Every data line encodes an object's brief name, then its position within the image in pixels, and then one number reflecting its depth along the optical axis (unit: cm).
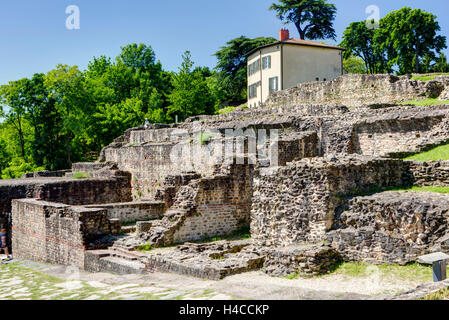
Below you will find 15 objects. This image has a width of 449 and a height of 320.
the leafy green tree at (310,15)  5047
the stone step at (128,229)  1901
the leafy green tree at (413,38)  4662
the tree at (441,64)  4497
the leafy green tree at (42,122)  4462
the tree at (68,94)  4409
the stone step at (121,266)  1366
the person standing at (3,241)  2091
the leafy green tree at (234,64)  5047
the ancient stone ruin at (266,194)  1154
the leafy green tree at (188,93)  4306
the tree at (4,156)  5481
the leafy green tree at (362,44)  5328
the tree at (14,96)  4419
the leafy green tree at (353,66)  6456
